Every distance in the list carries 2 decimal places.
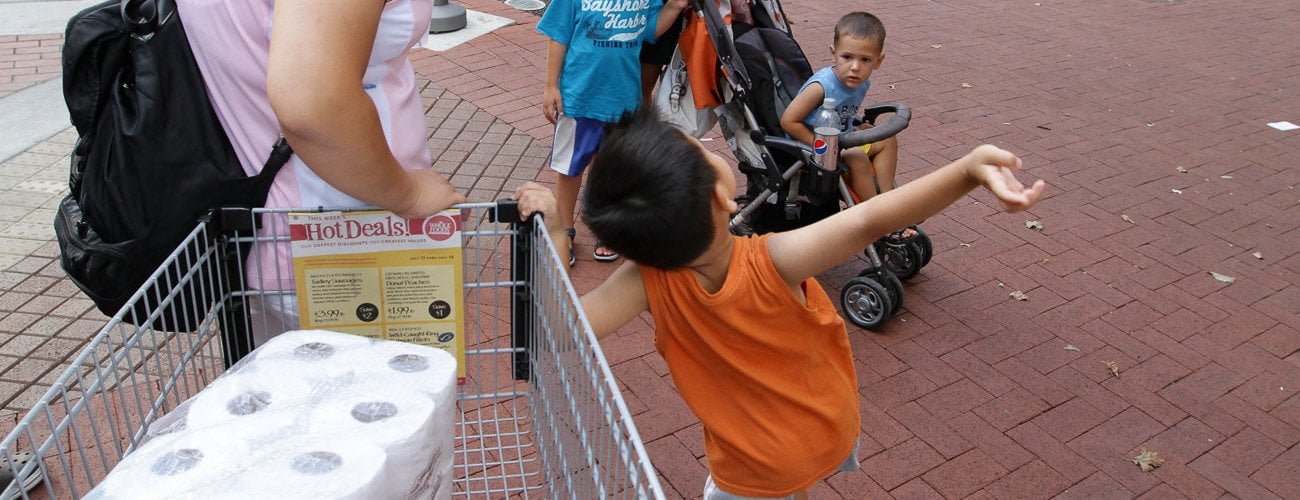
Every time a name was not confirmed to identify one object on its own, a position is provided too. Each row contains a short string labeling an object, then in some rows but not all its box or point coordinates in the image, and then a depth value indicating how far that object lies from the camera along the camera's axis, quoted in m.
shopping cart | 1.74
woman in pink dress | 1.75
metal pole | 7.72
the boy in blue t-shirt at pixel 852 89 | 4.20
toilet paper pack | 1.58
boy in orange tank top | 1.84
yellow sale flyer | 2.18
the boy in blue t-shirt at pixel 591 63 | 4.20
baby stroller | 4.21
